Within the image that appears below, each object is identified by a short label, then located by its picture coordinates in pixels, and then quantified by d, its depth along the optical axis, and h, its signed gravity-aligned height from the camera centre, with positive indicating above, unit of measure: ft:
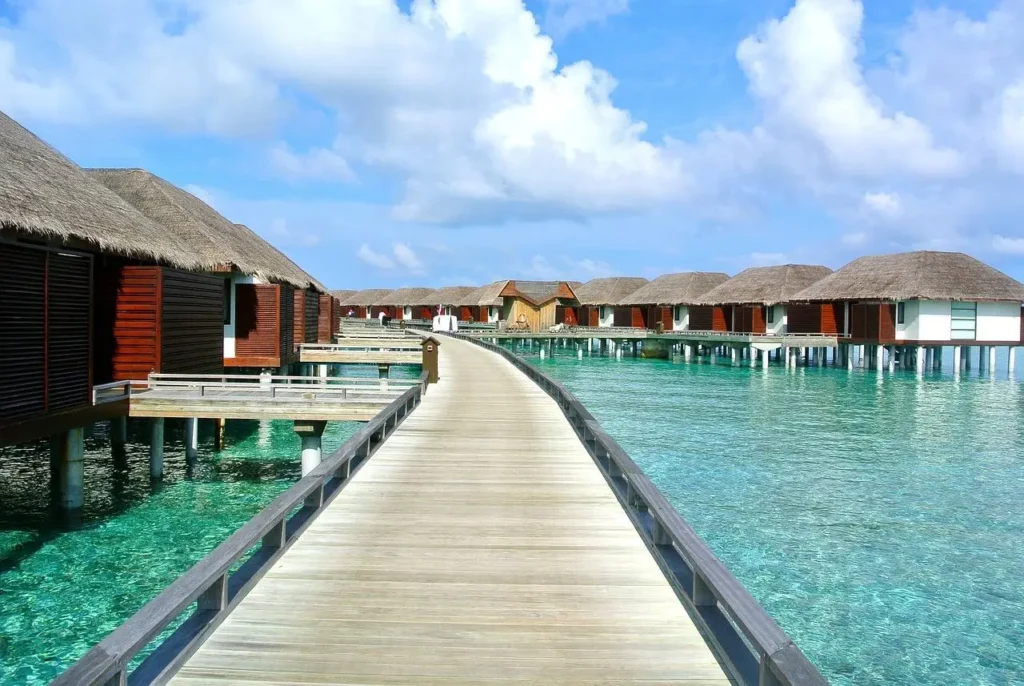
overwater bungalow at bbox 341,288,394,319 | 351.87 +18.68
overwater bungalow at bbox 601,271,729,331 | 216.33 +13.20
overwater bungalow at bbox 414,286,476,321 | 313.73 +17.69
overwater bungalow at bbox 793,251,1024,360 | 150.92 +8.77
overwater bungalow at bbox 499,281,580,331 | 236.43 +13.24
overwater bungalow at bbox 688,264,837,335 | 176.76 +10.13
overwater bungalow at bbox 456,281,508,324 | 261.85 +14.65
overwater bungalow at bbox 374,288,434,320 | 332.80 +17.45
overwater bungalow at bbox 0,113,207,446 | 40.50 +3.61
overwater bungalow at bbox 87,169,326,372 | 73.77 +7.16
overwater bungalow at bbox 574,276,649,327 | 255.70 +14.98
